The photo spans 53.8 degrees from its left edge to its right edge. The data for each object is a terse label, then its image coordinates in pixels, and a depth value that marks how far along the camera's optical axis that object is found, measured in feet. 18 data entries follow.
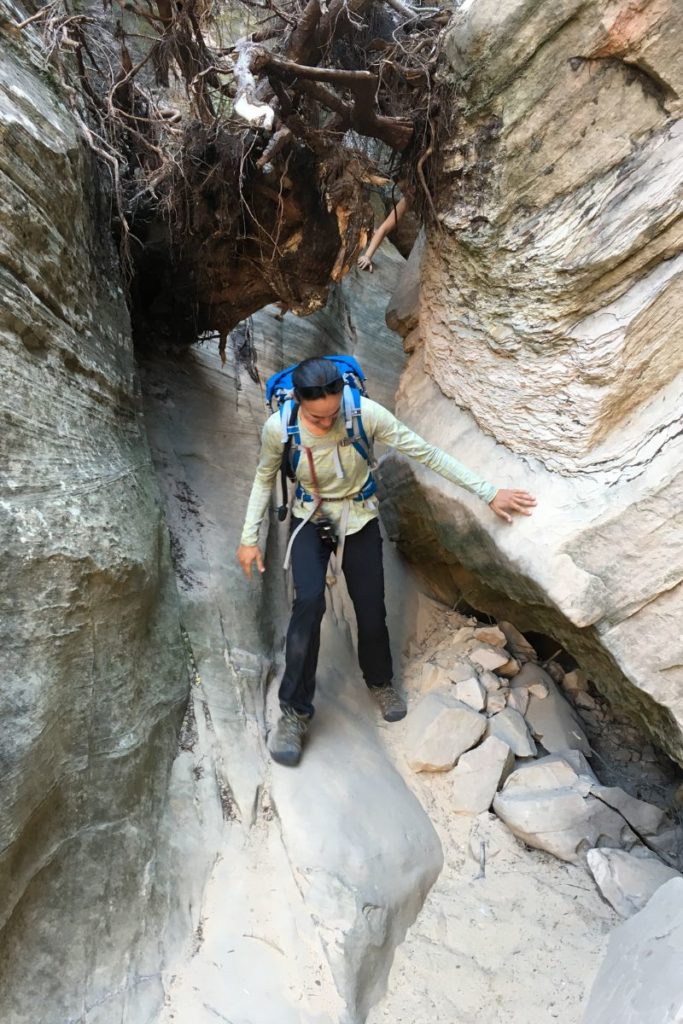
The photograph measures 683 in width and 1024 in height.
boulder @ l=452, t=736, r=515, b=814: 12.71
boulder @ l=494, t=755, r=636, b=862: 11.96
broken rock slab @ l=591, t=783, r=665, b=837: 12.32
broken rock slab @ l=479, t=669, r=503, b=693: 14.85
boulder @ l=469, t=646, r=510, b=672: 15.33
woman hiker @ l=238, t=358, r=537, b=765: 11.53
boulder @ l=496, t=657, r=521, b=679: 15.49
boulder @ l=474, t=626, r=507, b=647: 15.89
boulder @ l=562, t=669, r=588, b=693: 16.22
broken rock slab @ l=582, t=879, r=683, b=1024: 7.13
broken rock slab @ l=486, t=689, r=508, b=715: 14.40
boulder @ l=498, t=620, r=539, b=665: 16.26
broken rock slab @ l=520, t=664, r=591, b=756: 14.29
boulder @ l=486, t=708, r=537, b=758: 13.66
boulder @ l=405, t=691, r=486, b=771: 13.24
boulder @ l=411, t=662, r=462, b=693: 14.96
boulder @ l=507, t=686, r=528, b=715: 14.74
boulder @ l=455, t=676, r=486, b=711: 14.29
